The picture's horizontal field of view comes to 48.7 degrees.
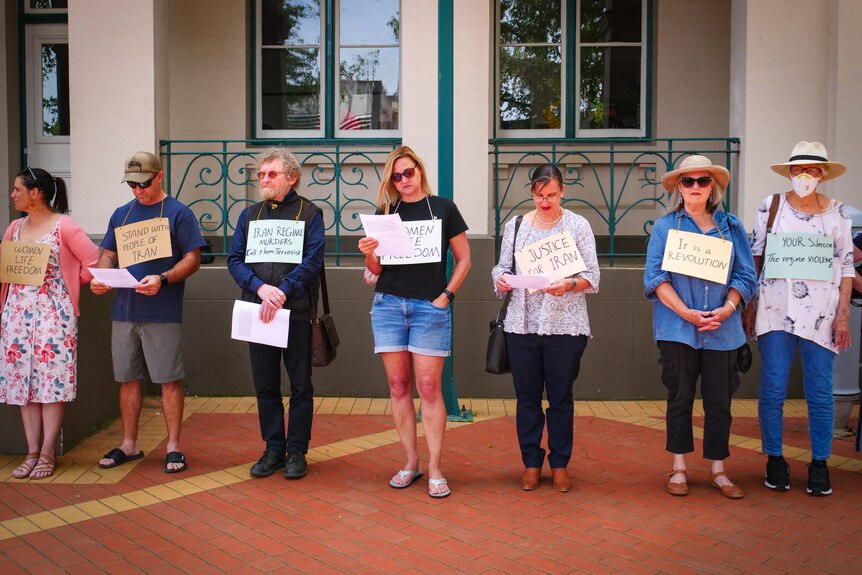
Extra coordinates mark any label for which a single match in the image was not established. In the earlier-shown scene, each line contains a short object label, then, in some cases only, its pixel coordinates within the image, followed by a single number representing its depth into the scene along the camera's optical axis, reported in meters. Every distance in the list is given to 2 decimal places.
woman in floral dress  6.42
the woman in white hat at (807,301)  6.00
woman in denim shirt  5.84
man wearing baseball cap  6.36
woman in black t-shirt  5.86
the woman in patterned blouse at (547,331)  5.88
